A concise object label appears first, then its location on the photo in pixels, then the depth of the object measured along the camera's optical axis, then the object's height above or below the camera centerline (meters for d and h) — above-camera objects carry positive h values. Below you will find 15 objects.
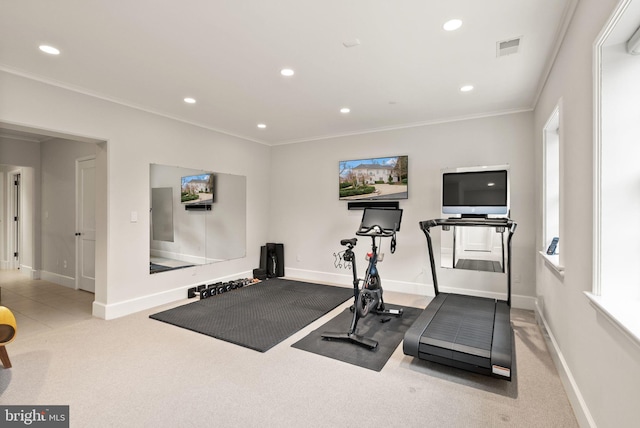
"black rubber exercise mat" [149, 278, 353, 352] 3.31 -1.26
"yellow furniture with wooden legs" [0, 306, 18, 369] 2.45 -0.93
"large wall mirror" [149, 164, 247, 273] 4.43 -0.06
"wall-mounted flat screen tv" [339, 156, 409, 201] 5.00 +0.58
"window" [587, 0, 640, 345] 1.60 +0.21
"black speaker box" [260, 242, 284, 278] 6.04 -0.89
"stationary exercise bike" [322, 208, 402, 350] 3.17 -0.76
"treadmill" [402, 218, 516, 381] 2.39 -1.04
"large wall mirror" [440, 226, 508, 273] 4.20 -0.48
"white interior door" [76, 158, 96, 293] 5.06 -0.17
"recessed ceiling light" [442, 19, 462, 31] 2.30 +1.41
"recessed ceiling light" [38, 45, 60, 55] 2.66 +1.40
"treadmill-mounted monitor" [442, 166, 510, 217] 3.90 +0.28
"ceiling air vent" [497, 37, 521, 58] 2.58 +1.41
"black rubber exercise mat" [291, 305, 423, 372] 2.82 -1.28
